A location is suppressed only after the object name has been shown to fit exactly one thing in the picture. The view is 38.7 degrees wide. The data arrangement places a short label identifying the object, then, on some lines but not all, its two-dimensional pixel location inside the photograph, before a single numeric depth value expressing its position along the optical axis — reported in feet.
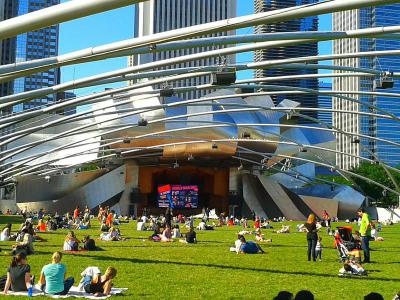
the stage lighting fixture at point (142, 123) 94.68
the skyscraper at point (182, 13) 435.12
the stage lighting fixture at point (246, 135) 173.78
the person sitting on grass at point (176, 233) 88.00
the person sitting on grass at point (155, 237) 80.46
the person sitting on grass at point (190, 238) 76.64
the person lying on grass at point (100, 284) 35.50
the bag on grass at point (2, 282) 36.67
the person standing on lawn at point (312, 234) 53.81
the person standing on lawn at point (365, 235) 55.01
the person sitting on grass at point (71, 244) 60.59
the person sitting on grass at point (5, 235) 74.23
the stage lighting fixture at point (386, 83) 61.62
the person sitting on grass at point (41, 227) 98.45
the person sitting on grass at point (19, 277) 35.76
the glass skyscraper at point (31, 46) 518.41
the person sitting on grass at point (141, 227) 108.27
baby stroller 54.03
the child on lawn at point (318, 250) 56.90
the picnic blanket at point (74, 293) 35.12
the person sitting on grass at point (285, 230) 108.20
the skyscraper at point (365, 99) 318.86
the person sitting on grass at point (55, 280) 35.42
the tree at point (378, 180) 305.73
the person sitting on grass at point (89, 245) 61.72
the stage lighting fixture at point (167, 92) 68.95
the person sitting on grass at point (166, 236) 79.27
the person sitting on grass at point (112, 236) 79.30
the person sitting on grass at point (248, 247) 62.80
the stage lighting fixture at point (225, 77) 53.16
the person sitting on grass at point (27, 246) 53.24
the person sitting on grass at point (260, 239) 81.43
